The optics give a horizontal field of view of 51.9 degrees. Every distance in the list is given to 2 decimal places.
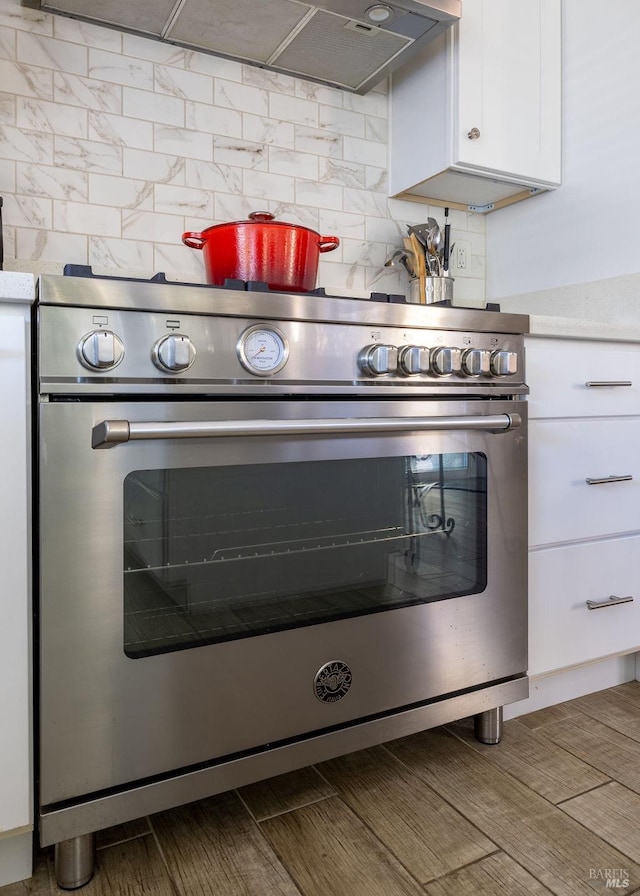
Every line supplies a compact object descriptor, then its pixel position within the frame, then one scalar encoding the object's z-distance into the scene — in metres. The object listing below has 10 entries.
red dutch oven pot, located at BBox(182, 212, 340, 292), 1.28
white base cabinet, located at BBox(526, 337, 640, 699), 1.49
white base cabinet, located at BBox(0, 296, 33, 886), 0.94
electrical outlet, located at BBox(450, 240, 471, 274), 2.25
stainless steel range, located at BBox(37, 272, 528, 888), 0.97
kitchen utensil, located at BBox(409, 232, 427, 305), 1.98
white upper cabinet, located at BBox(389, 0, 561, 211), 1.87
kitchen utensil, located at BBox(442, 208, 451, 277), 1.98
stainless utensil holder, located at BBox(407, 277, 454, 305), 1.98
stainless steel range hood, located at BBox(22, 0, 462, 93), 1.59
